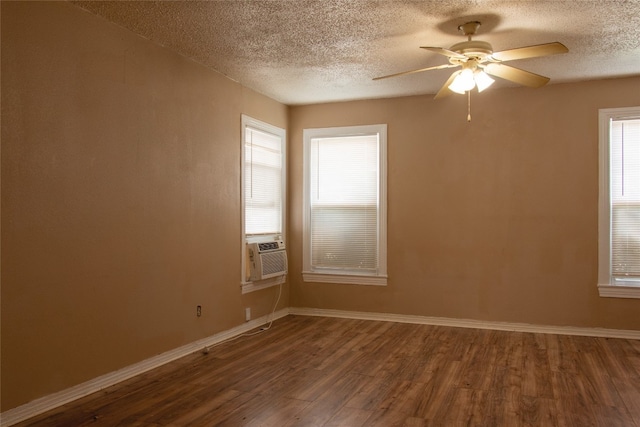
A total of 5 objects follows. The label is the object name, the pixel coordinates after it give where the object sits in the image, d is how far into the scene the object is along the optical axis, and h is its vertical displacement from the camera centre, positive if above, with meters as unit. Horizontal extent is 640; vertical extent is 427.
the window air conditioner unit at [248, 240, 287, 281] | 5.29 -0.47
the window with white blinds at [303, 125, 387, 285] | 5.86 +0.14
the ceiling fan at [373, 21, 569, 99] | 3.39 +1.10
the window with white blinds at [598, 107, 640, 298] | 4.94 +0.16
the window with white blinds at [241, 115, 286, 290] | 5.25 +0.37
